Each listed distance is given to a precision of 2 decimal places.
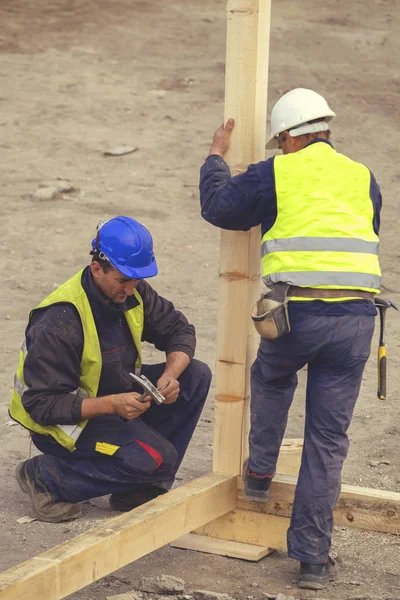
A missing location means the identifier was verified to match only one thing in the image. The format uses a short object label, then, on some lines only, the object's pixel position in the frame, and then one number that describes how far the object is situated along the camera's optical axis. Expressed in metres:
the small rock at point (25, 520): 10.32
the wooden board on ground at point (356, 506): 9.65
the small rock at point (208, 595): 8.61
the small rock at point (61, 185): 21.70
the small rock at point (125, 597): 8.55
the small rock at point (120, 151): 23.47
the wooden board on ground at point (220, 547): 9.82
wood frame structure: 9.00
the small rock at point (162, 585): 8.73
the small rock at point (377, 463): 11.80
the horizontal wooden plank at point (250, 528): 9.87
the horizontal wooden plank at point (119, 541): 7.60
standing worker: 8.66
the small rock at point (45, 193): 21.30
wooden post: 9.15
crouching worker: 9.68
